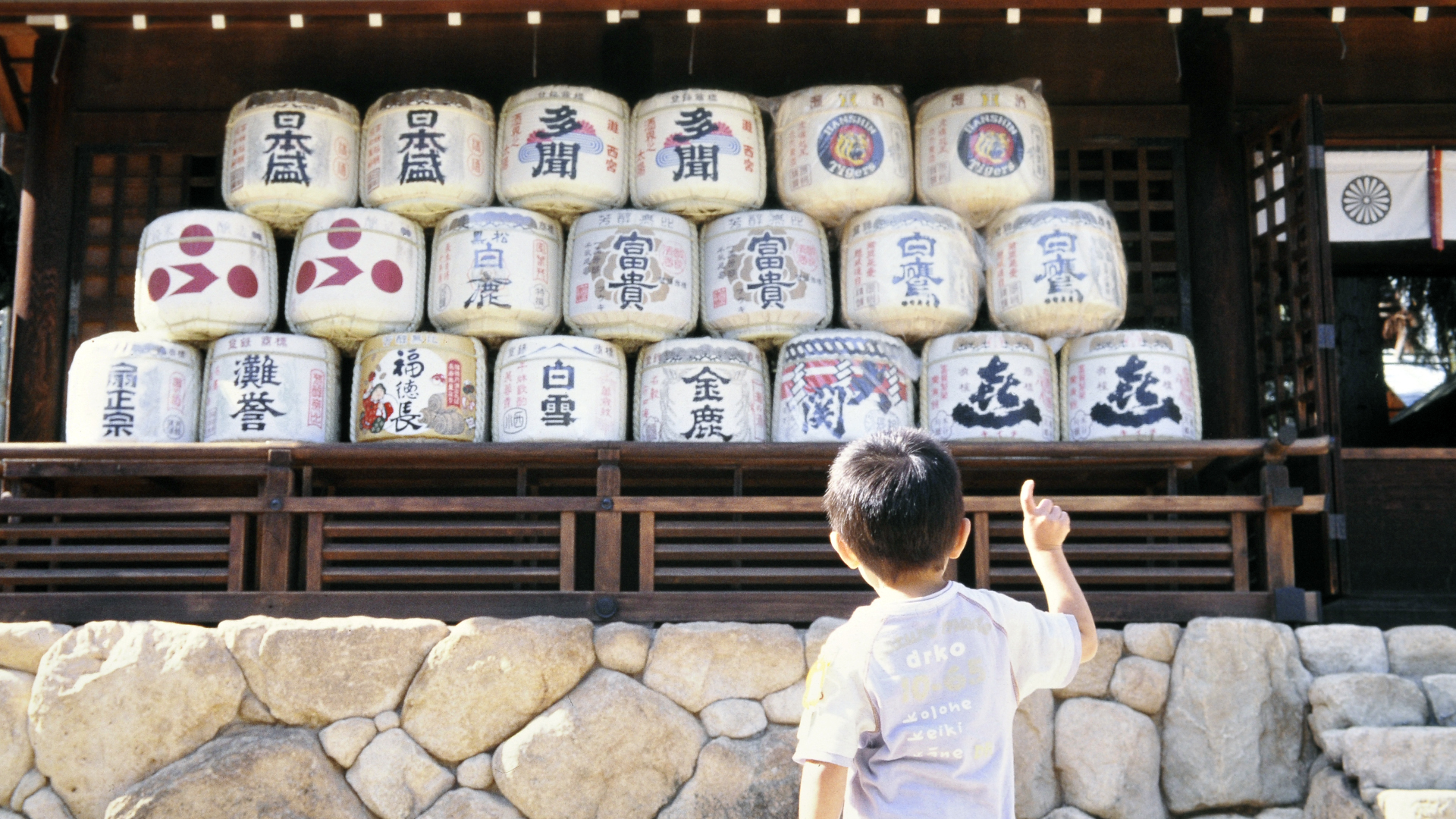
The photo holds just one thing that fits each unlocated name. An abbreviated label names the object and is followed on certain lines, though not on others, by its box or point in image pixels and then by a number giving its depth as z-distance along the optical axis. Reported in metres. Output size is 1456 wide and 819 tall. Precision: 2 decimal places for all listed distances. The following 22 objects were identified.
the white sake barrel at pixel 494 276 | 5.73
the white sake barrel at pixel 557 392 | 5.54
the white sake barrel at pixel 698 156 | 5.93
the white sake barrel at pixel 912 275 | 5.77
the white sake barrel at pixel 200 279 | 5.72
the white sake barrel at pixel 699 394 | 5.61
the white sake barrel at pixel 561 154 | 5.89
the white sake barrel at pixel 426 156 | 5.92
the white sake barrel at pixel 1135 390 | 5.71
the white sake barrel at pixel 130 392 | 5.62
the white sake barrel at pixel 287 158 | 5.91
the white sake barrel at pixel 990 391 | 5.64
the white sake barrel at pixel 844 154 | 5.97
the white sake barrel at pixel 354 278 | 5.70
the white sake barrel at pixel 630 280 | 5.73
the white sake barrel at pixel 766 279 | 5.82
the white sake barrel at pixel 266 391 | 5.61
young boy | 2.19
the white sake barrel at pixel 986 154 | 5.99
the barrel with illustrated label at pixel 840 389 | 5.58
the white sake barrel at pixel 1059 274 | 5.76
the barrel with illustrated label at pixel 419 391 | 5.57
